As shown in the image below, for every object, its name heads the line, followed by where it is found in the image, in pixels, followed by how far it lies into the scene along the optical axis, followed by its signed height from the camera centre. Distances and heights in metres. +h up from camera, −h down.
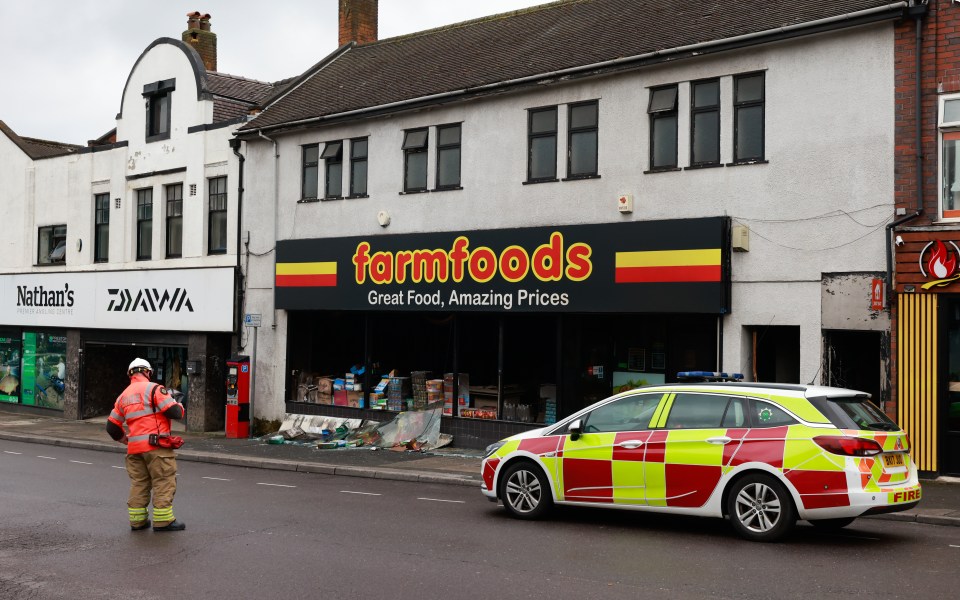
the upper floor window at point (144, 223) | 25.56 +2.83
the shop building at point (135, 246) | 23.70 +2.29
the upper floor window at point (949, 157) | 13.90 +2.63
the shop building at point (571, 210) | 14.91 +2.29
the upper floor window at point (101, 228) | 26.72 +2.82
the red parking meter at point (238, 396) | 22.12 -1.32
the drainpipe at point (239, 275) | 22.98 +1.39
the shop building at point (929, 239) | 13.87 +1.48
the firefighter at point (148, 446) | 10.36 -1.15
